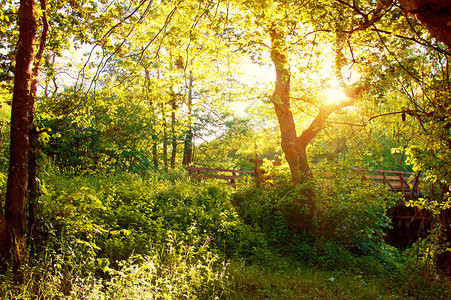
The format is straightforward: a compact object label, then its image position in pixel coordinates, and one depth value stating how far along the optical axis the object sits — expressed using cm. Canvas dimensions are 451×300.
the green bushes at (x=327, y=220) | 838
